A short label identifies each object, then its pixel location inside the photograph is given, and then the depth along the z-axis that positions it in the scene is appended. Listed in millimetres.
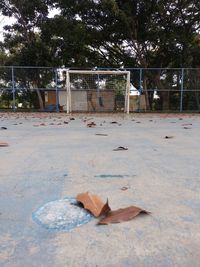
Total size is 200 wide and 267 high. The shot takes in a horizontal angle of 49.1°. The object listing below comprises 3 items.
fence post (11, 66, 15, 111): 9346
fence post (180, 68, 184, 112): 9597
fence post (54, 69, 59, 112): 9386
